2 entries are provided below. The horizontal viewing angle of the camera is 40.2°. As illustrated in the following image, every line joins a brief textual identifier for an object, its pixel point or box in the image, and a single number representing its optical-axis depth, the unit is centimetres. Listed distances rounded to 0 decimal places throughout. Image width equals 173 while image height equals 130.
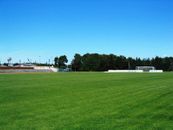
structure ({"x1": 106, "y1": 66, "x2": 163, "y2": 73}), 12208
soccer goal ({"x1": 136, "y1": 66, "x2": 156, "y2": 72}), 12208
